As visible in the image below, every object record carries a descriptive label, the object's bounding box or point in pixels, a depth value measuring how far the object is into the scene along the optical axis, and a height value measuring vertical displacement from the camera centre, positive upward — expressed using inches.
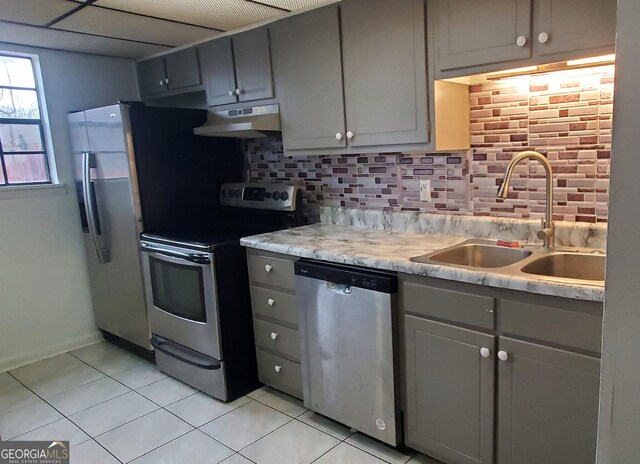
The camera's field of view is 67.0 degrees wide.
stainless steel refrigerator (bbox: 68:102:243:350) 114.4 -4.6
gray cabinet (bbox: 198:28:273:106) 107.9 +21.3
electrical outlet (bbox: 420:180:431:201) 100.0 -8.6
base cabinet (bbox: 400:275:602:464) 59.8 -31.4
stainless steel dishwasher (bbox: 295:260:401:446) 78.8 -33.2
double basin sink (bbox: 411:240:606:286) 73.9 -18.8
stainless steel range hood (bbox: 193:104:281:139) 106.3 +8.3
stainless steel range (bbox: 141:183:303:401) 101.5 -30.1
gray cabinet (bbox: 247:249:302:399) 96.2 -33.2
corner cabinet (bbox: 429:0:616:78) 63.6 +15.6
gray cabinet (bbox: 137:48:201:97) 124.6 +24.4
